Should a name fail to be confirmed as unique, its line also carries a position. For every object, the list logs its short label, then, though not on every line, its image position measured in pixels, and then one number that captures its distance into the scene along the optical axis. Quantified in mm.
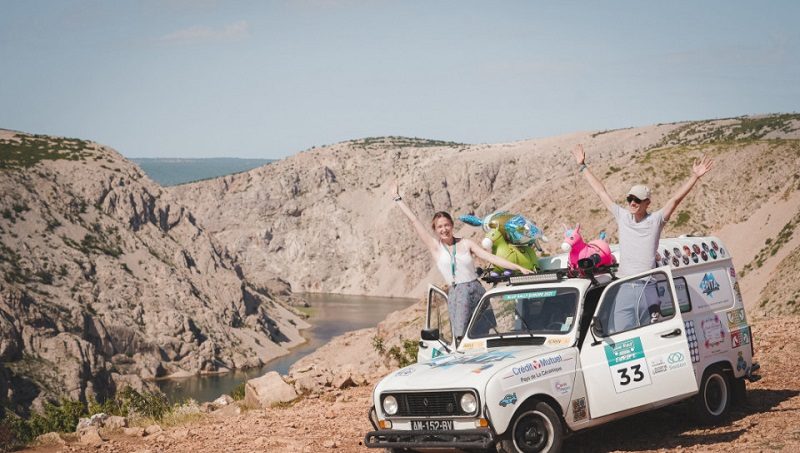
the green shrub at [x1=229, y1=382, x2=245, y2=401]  20578
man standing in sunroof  10844
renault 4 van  9781
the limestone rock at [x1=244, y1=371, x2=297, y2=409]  17625
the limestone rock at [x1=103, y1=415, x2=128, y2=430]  16109
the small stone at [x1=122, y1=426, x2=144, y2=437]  15047
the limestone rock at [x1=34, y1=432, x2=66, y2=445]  14797
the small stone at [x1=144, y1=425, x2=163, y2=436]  15156
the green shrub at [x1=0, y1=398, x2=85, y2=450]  14828
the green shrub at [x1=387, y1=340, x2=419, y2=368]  22484
